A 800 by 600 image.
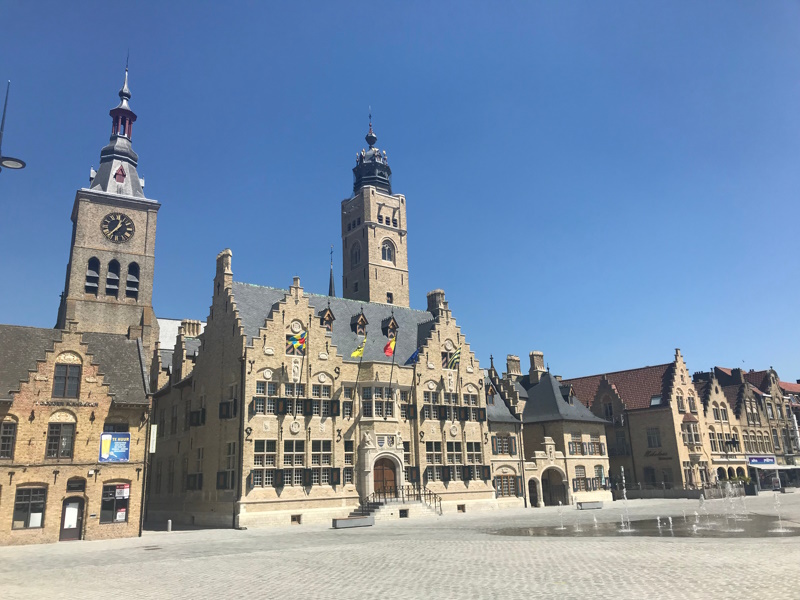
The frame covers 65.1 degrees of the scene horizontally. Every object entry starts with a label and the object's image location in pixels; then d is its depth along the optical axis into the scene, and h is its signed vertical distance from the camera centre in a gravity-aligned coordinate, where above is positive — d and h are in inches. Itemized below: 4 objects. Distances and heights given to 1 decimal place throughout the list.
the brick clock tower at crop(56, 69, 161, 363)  2659.9 +957.5
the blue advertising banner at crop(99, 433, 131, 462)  1286.9 +63.0
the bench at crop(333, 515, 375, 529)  1358.3 -108.0
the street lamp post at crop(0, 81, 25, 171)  712.4 +353.4
